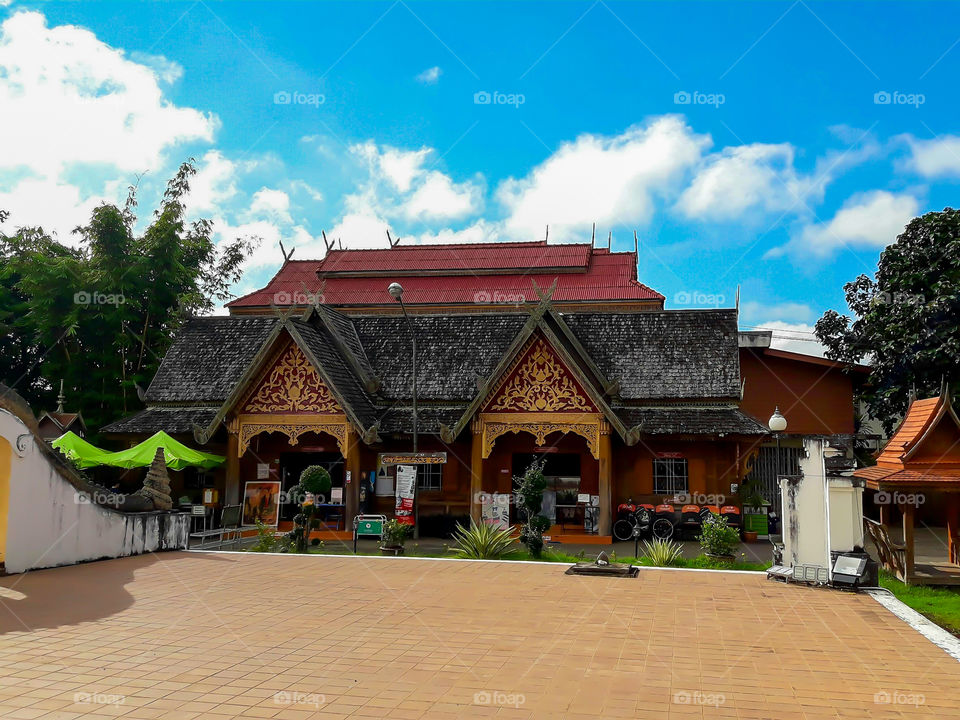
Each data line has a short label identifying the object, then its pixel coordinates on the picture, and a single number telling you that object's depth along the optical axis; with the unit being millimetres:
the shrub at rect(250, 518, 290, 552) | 15445
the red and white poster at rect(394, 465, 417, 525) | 17656
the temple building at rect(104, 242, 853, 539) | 18359
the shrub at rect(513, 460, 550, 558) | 14995
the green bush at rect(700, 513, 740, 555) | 14143
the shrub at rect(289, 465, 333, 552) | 15344
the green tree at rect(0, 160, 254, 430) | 29984
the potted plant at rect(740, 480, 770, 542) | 18734
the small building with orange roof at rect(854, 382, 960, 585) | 12711
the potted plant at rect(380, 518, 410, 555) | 15102
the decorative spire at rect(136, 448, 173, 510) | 14977
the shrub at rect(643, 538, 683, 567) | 13805
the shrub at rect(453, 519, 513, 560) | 14516
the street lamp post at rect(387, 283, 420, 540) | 16609
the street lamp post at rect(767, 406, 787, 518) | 15266
